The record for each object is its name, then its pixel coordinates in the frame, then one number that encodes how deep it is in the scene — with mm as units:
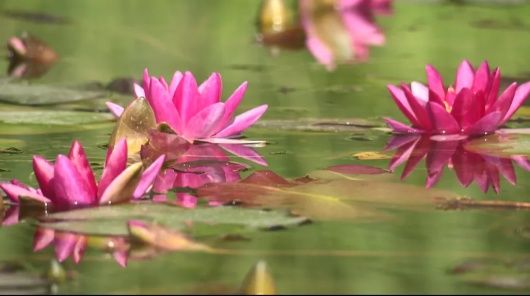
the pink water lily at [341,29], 8039
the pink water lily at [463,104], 4707
